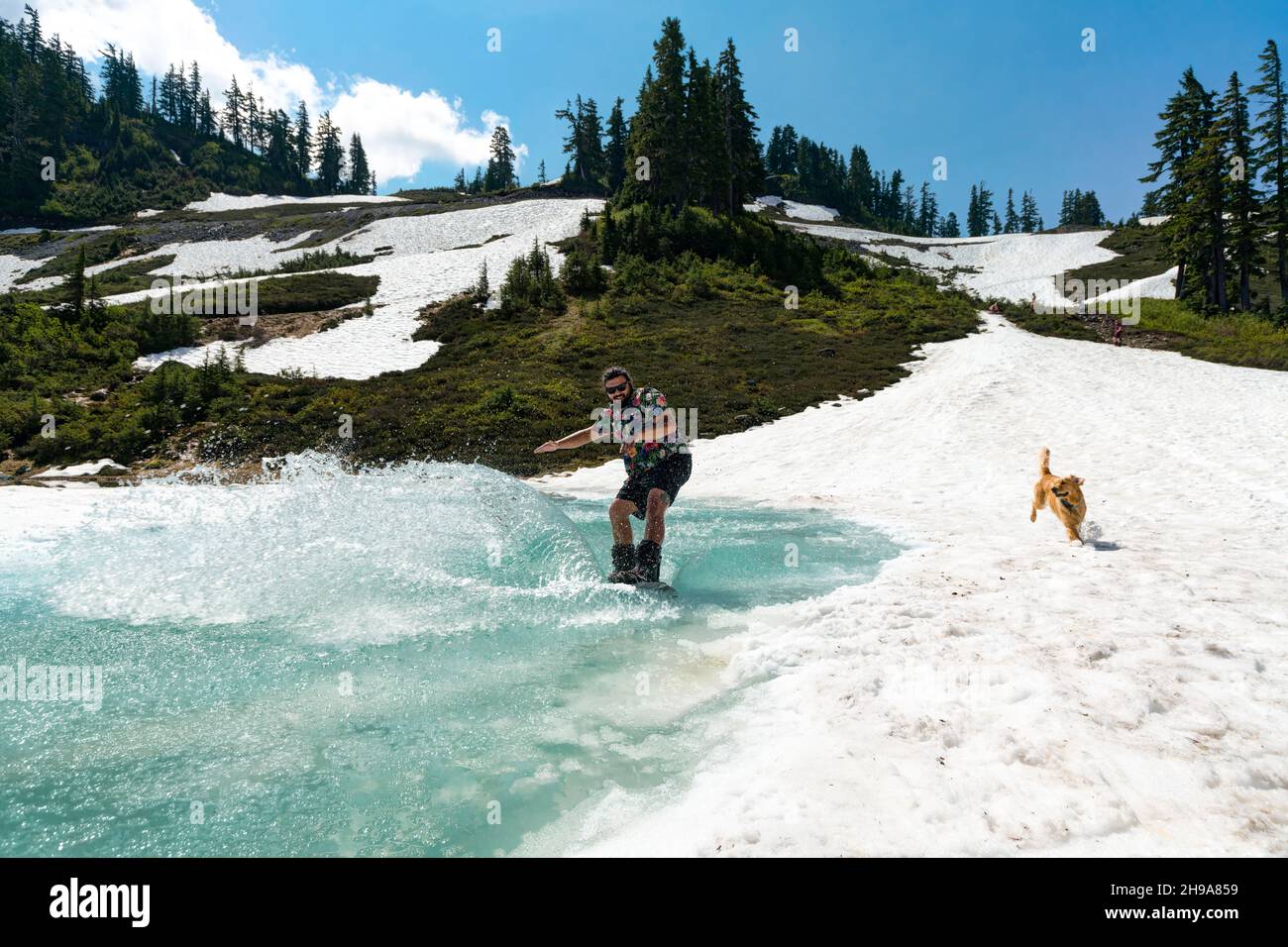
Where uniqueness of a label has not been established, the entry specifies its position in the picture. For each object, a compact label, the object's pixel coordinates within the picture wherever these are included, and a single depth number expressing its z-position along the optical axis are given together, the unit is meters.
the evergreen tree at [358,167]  121.56
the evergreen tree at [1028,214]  136.88
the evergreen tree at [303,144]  115.44
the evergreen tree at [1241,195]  36.41
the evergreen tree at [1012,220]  141.12
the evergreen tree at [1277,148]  38.44
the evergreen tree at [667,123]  48.69
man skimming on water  6.46
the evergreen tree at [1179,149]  39.47
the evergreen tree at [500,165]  105.06
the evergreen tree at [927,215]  134.75
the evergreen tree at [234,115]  123.00
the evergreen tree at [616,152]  82.50
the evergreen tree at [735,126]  53.66
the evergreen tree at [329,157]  114.56
